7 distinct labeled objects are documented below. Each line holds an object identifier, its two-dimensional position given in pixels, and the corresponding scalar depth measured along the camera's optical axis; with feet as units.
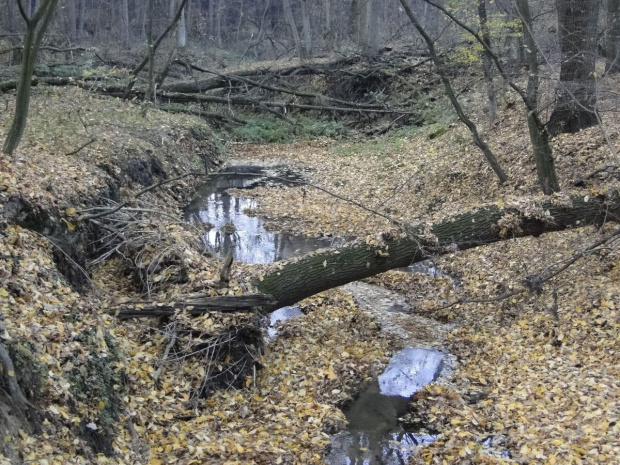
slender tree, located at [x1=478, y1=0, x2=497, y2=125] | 42.73
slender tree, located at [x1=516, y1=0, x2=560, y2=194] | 33.58
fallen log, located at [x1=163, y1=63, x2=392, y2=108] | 76.74
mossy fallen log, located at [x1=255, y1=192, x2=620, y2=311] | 27.84
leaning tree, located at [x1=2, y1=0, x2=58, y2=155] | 27.76
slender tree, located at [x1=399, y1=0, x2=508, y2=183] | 36.40
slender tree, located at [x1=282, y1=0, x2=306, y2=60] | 96.85
